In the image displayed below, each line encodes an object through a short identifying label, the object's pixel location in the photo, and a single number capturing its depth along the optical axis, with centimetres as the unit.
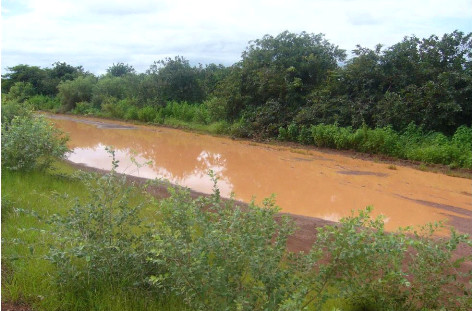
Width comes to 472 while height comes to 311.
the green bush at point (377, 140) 1298
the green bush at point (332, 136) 1399
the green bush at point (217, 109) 1914
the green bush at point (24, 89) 3360
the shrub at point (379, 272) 297
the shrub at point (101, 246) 335
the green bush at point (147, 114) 2361
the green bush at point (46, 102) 3253
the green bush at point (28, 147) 720
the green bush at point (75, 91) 3098
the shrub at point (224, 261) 282
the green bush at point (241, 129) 1748
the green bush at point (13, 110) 1027
